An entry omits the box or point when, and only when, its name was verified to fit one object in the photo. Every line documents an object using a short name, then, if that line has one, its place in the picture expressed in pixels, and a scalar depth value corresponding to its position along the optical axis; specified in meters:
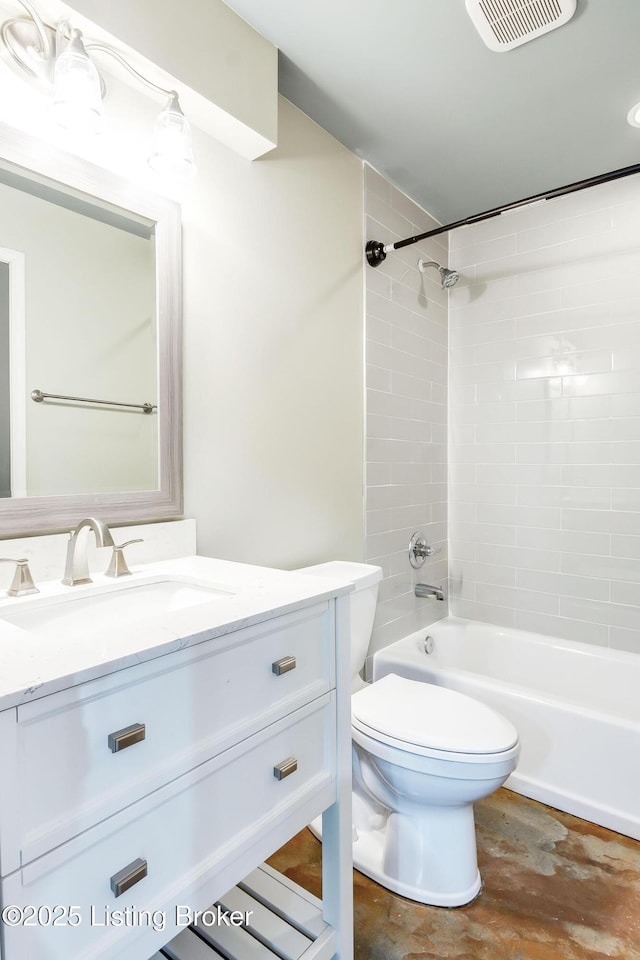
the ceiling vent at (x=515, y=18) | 1.37
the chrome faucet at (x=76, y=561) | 1.09
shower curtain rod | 1.62
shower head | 2.46
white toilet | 1.34
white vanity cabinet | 0.60
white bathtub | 1.69
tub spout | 2.40
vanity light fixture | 1.07
